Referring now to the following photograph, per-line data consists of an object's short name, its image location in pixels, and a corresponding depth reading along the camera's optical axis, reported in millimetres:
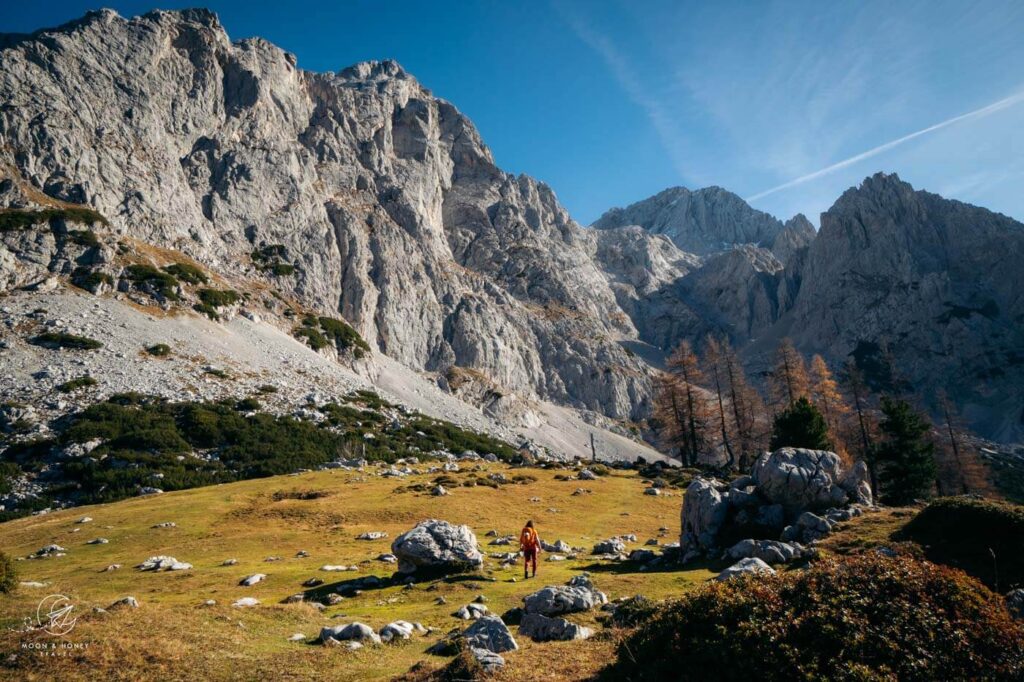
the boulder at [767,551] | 21759
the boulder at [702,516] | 27156
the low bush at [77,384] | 72938
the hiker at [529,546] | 23703
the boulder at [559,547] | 30739
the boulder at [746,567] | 16969
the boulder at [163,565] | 28328
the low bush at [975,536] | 17844
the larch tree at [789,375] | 65625
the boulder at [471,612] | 18080
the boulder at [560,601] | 16953
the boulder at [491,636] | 12867
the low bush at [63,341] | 79156
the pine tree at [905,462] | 44469
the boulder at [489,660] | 11164
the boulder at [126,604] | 15290
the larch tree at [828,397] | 63469
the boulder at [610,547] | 29938
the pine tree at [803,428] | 48125
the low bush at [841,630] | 7863
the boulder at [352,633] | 14359
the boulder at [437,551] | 24422
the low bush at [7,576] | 16859
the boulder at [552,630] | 14359
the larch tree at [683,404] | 73688
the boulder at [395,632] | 14906
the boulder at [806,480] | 28422
